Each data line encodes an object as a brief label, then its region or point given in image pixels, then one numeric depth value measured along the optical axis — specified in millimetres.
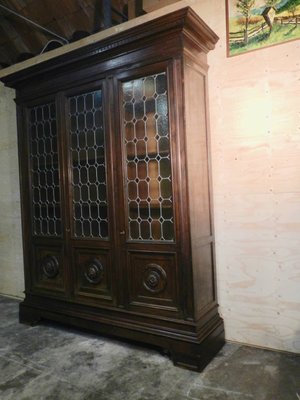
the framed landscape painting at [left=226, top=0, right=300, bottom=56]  2143
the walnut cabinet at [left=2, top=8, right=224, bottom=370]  2105
